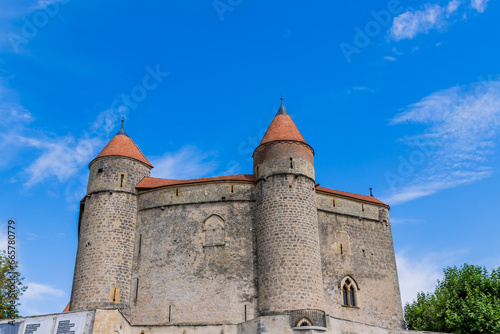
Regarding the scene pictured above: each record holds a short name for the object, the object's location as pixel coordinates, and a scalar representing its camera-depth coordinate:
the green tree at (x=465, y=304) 26.20
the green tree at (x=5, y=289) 27.27
